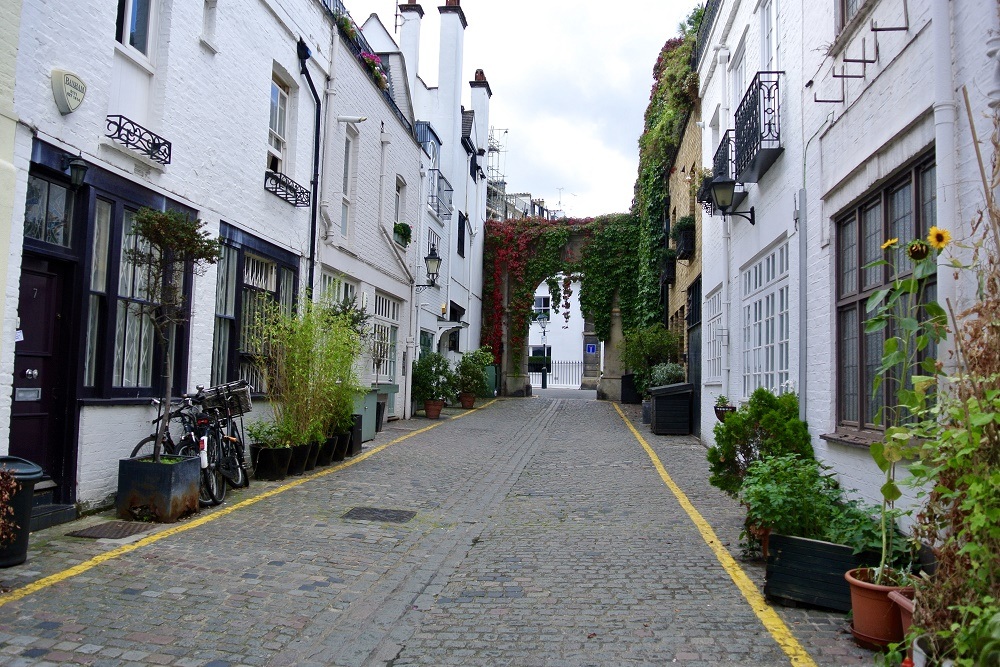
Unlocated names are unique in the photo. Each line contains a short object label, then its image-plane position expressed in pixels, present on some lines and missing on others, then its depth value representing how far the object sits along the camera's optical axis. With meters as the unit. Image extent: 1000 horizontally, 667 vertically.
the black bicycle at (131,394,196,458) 7.14
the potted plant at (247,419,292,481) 8.85
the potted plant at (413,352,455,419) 17.78
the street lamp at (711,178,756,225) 9.63
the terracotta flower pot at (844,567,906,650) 3.91
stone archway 27.73
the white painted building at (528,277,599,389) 49.41
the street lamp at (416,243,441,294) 18.20
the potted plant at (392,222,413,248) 17.11
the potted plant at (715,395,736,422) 10.58
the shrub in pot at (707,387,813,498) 6.65
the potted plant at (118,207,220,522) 6.41
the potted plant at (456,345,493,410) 20.25
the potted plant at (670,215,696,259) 15.23
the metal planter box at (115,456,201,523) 6.42
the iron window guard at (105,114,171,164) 6.73
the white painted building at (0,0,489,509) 6.02
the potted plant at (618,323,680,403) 18.31
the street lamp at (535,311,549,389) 40.03
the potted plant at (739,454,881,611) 4.51
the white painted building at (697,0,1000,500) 4.45
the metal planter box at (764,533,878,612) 4.50
